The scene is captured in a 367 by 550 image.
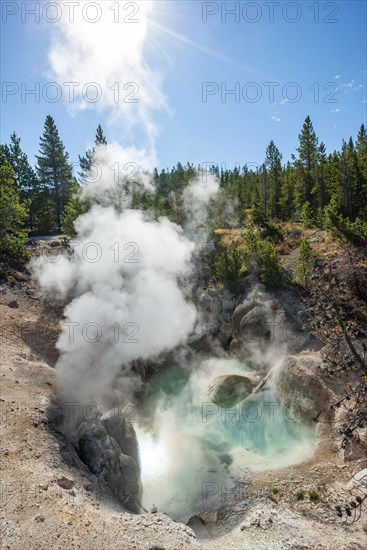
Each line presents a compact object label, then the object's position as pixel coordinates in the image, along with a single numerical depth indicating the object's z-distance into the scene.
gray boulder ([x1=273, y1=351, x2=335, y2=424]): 15.53
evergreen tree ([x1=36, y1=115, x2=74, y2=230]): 46.58
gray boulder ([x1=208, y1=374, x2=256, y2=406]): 18.47
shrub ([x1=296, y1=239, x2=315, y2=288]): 23.39
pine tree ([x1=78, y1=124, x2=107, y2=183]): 44.73
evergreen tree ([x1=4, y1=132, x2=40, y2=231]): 44.54
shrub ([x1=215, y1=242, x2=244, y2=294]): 26.20
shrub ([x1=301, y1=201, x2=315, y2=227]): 34.66
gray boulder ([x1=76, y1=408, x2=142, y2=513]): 12.08
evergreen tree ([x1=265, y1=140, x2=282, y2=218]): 52.22
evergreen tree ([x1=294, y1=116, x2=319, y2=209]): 45.25
